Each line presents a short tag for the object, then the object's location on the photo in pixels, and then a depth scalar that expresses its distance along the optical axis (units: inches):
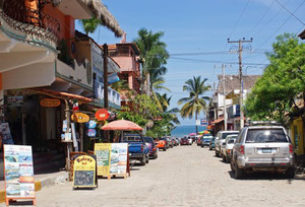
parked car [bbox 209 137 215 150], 1763.3
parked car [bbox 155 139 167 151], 1944.0
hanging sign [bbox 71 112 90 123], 716.7
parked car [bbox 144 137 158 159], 1249.3
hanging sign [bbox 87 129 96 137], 830.8
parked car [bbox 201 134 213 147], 2199.3
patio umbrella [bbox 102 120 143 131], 823.7
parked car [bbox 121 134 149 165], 981.2
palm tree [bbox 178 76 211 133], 3196.4
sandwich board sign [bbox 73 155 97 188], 549.0
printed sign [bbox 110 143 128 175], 690.2
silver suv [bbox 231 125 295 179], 602.2
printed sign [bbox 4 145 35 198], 419.8
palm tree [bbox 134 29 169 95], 2283.5
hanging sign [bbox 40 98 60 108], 763.4
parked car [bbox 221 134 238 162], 996.9
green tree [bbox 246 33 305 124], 709.3
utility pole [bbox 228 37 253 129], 1572.6
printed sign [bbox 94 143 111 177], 683.4
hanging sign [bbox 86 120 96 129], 839.7
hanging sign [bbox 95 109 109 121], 799.7
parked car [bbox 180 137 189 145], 2864.2
